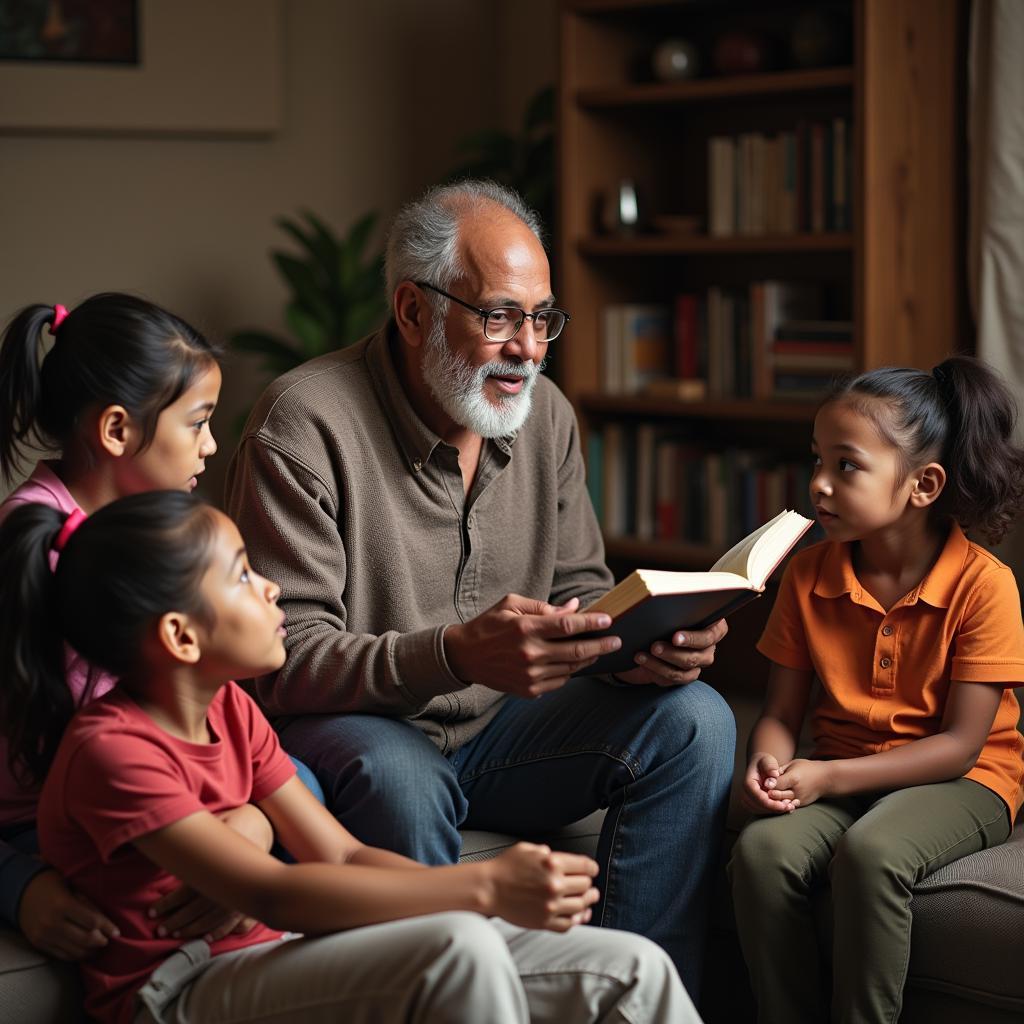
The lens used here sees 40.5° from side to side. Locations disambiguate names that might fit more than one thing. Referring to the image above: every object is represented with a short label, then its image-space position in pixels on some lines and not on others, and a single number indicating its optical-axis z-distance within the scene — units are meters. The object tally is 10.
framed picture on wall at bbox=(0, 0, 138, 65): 3.31
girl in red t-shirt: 1.34
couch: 1.68
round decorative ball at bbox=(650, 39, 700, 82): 3.23
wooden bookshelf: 2.81
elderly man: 1.79
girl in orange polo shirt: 1.75
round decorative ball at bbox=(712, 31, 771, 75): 3.10
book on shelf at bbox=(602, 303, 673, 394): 3.43
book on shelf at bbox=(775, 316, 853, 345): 3.07
